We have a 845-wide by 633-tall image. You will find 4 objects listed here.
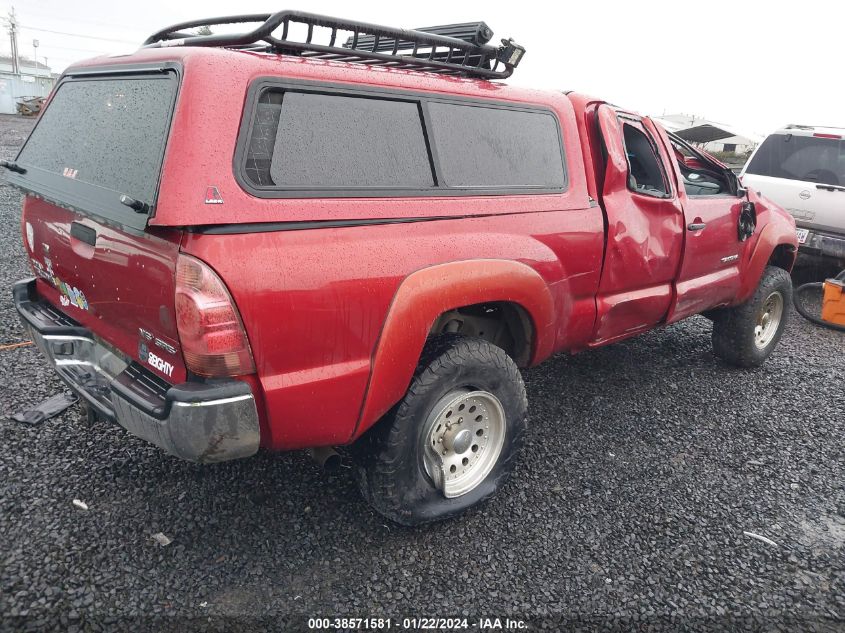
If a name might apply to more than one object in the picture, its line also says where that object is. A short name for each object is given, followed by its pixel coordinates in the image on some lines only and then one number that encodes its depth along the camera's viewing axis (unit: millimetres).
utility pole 55678
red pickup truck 1998
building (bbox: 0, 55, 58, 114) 33312
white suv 6406
